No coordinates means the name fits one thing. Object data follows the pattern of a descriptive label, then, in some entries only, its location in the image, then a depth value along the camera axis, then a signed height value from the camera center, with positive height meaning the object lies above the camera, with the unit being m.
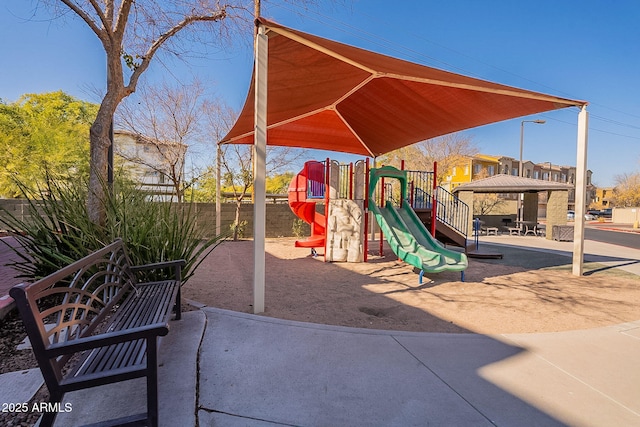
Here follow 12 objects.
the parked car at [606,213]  51.30 -0.71
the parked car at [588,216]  44.06 -1.08
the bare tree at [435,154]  26.12 +4.06
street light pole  21.35 +4.48
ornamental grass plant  3.65 -0.37
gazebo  15.08 +0.83
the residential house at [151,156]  12.49 +1.70
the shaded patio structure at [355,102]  4.16 +2.11
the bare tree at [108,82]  4.24 +1.68
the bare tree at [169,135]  12.47 +2.49
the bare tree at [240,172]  13.63 +1.22
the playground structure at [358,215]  7.25 -0.29
